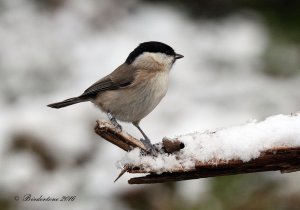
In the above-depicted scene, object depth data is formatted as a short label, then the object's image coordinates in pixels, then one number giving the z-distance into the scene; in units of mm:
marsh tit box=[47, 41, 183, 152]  7039
